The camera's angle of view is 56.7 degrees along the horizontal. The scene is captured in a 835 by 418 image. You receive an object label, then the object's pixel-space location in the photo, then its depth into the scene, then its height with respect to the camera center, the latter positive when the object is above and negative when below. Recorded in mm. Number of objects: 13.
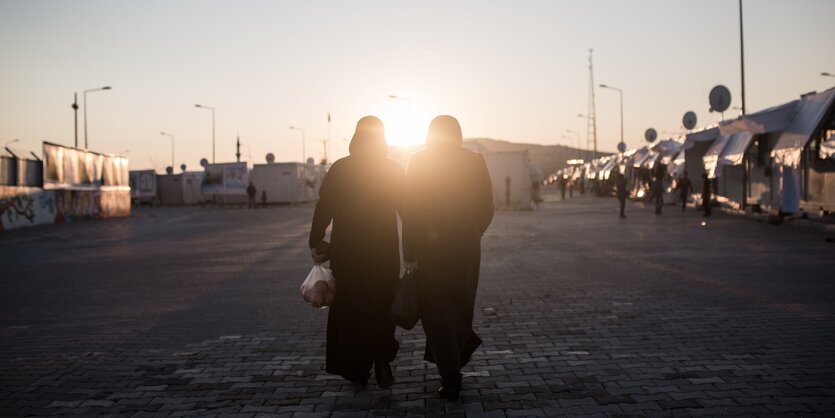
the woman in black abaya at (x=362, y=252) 5371 -398
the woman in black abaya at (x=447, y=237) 5109 -292
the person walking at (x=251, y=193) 48312 +236
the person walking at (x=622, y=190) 28719 +16
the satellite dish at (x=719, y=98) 29031 +3417
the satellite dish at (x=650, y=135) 53503 +3816
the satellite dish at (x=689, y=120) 39053 +3506
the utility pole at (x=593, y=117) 95638 +9231
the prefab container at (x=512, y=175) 38219 +853
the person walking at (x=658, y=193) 30266 -124
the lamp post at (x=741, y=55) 30534 +5282
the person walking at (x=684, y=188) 32312 +58
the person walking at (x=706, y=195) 27203 -211
